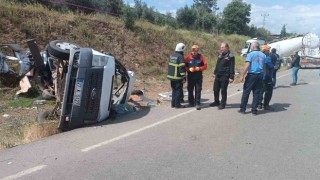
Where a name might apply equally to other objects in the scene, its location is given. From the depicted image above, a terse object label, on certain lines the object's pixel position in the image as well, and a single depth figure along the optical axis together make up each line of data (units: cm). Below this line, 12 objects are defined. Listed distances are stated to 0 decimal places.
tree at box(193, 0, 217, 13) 5829
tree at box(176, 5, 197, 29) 4052
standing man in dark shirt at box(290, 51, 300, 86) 1136
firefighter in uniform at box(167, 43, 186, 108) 632
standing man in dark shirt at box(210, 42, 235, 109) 634
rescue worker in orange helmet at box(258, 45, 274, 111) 663
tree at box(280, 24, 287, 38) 6503
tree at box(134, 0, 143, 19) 3326
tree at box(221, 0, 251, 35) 4649
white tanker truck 2025
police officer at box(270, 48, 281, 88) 923
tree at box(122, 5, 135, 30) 1563
